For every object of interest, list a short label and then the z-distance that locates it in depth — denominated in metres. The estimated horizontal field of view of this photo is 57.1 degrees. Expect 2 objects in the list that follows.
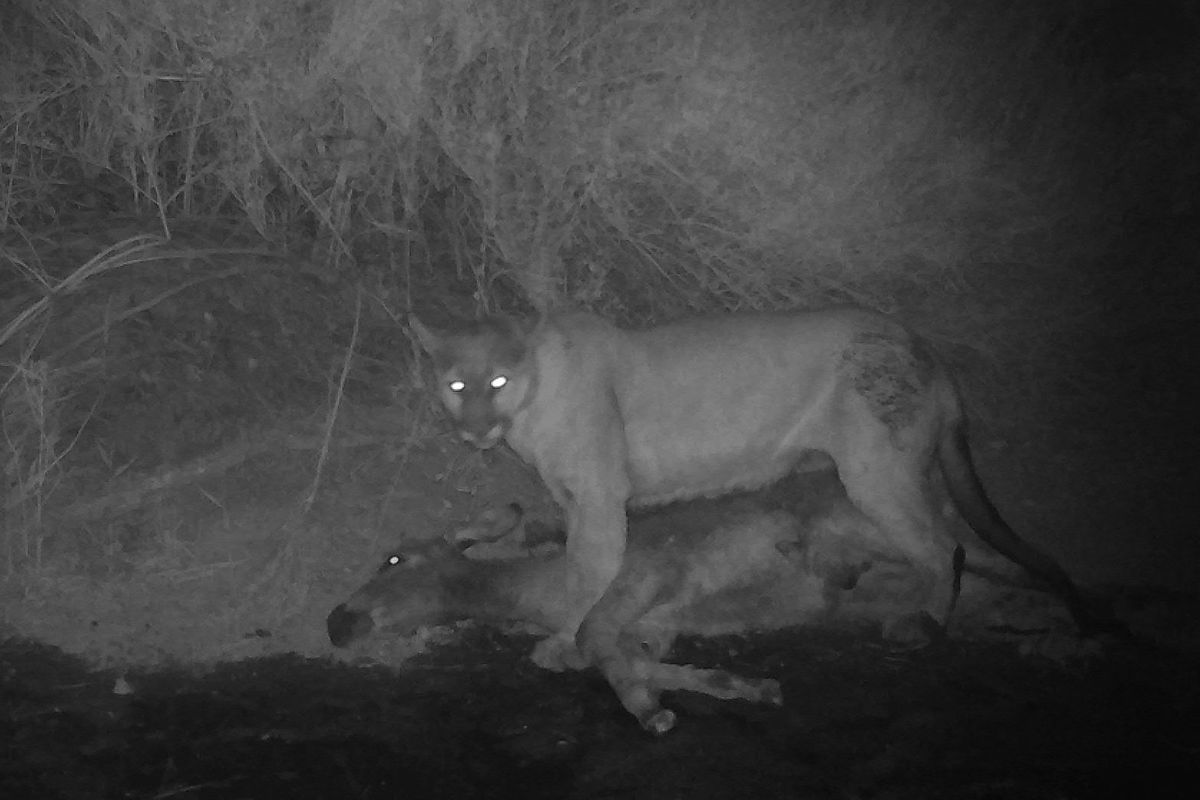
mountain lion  4.05
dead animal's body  3.97
